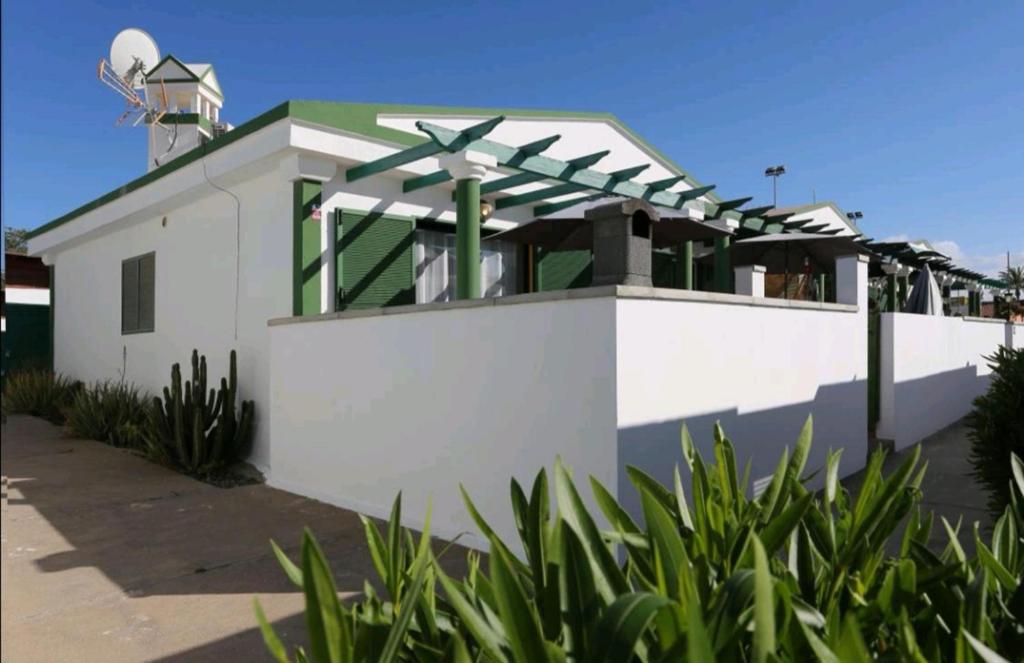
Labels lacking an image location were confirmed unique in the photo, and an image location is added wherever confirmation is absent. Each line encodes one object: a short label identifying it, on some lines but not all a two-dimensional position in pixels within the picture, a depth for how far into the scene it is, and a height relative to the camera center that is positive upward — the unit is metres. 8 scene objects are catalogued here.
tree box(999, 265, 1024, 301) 29.11 +2.50
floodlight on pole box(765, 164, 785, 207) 25.20 +5.85
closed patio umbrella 11.15 +0.59
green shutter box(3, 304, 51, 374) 14.89 -0.08
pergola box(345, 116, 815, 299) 6.70 +1.80
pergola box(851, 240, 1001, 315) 12.51 +1.49
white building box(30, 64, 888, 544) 4.68 +0.12
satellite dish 16.56 +6.76
